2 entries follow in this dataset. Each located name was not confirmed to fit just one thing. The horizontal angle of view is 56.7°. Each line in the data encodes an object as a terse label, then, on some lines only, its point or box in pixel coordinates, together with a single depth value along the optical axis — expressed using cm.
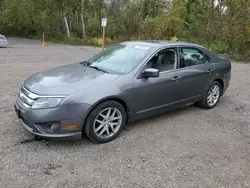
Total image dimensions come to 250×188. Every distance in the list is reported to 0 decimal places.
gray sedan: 303
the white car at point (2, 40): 1496
